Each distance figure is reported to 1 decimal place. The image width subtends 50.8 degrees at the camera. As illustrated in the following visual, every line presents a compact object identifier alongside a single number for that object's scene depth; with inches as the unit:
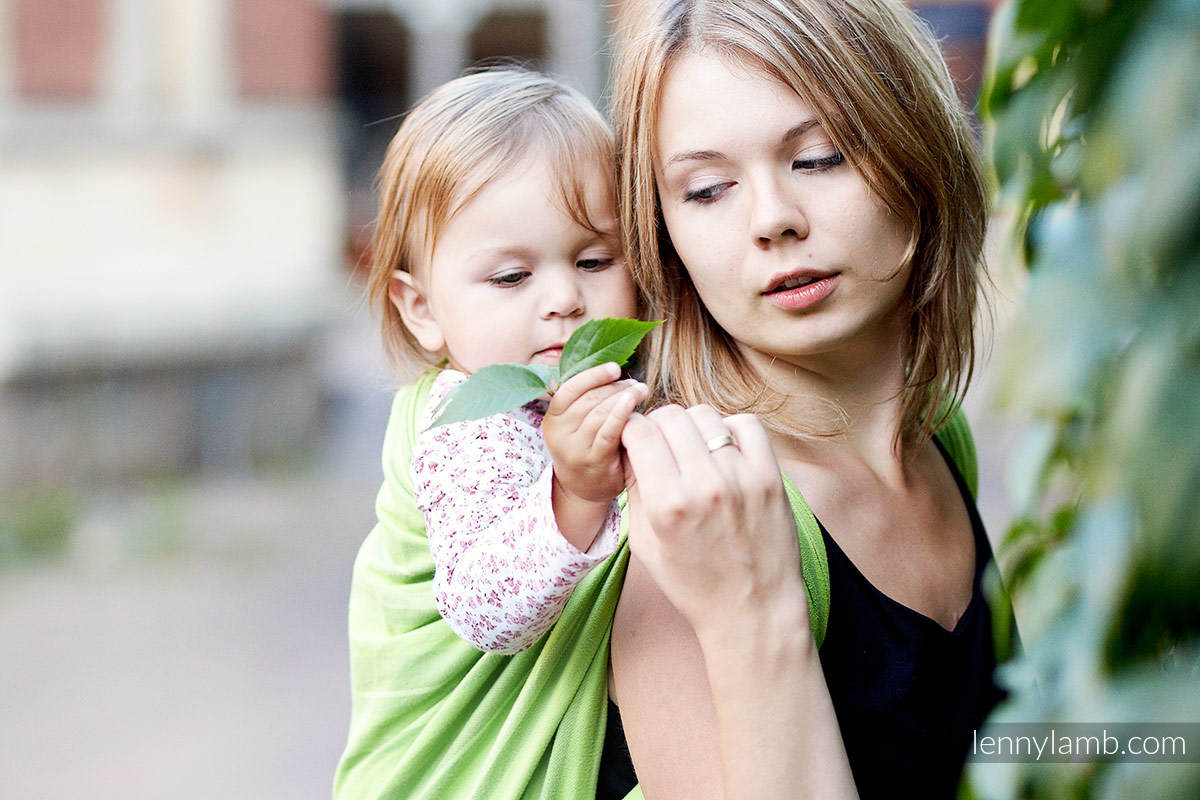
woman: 44.6
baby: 49.2
